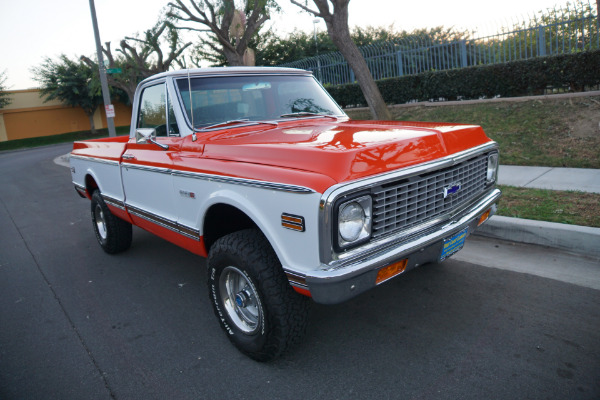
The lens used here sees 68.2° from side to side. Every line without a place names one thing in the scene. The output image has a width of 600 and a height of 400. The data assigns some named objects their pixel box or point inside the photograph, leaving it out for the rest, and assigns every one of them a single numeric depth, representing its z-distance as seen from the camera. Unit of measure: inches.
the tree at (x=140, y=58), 800.3
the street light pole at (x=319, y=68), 612.7
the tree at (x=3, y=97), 1377.7
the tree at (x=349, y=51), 422.9
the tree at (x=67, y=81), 1394.9
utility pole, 561.6
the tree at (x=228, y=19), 546.3
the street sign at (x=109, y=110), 562.6
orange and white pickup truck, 92.7
